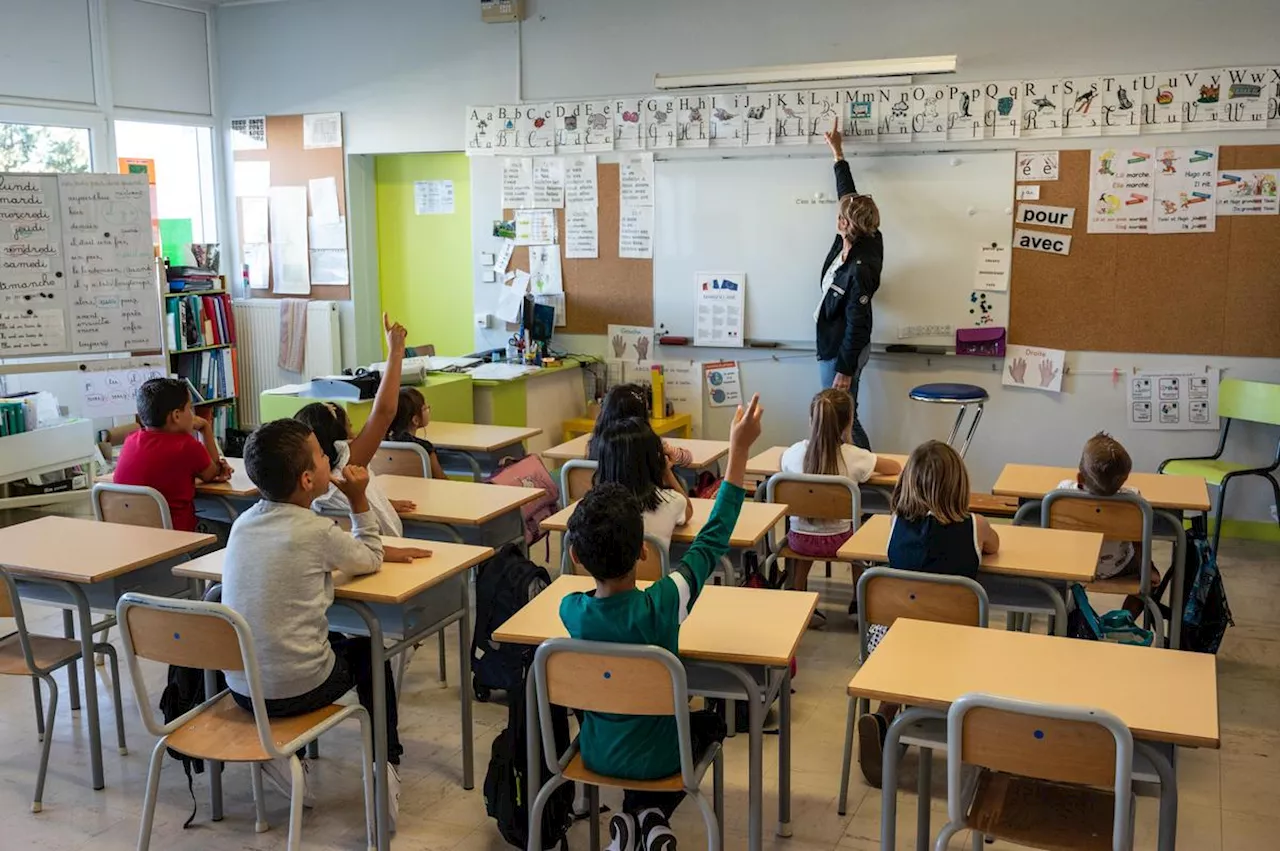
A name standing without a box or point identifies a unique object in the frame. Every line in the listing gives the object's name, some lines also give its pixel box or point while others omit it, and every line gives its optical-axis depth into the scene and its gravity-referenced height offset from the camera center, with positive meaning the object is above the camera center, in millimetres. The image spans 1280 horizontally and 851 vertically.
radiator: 8393 -549
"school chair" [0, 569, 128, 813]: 3166 -1098
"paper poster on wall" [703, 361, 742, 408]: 7172 -705
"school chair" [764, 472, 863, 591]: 4137 -811
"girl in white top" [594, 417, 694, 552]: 3400 -583
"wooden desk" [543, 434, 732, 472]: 4918 -781
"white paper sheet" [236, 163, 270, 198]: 8461 +679
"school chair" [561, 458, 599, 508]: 4301 -773
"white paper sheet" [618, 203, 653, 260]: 7223 +240
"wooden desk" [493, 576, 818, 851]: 2584 -833
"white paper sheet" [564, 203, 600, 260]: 7371 +248
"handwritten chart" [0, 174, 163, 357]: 6133 +42
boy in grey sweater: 2766 -710
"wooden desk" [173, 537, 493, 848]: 2980 -911
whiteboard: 6383 +220
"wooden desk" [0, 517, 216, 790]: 3254 -812
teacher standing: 6297 -90
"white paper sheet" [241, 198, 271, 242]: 8531 +392
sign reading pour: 6184 +281
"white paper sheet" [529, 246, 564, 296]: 7535 +1
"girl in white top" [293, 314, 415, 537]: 3635 -522
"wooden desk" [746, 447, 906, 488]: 4500 -808
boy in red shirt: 4094 -634
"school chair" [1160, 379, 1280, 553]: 5566 -736
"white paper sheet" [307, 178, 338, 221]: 8227 +523
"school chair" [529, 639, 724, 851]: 2348 -860
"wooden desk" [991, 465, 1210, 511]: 4102 -807
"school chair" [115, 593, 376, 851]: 2631 -950
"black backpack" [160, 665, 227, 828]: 3281 -1185
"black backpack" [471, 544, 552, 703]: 3162 -953
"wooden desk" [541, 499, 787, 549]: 3553 -802
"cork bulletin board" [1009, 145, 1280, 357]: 5871 -104
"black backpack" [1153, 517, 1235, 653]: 4055 -1182
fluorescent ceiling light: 6219 +1096
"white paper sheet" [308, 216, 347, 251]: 8273 +266
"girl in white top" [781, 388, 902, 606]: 4340 -727
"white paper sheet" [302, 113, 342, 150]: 8086 +987
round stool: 6039 -651
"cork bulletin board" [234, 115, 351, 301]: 8180 +796
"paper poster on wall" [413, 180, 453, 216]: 8227 +521
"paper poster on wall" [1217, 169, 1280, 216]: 5793 +369
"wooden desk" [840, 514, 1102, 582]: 3225 -820
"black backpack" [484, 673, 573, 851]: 2898 -1298
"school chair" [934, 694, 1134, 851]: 2066 -897
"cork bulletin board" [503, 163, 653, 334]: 7301 -83
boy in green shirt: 2436 -707
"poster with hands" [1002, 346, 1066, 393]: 6328 -542
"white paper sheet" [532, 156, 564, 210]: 7406 +565
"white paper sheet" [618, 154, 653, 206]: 7160 +563
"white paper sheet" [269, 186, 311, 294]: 8398 +230
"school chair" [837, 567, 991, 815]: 2943 -852
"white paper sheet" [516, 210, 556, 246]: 7496 +280
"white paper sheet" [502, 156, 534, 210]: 7492 +572
